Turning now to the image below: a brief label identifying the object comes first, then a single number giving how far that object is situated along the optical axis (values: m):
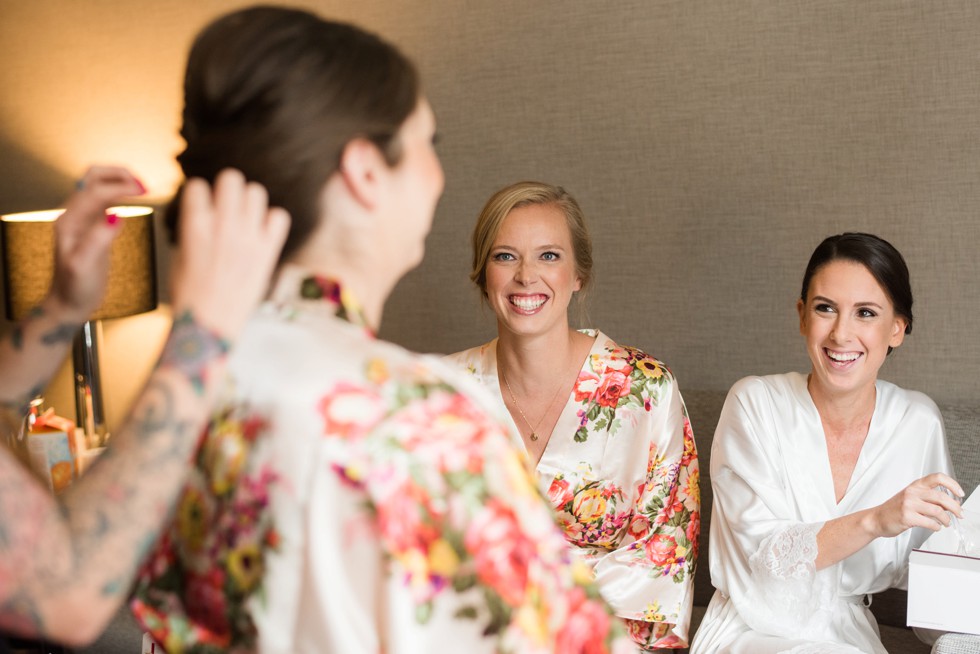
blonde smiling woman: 2.25
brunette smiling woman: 2.12
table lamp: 3.26
